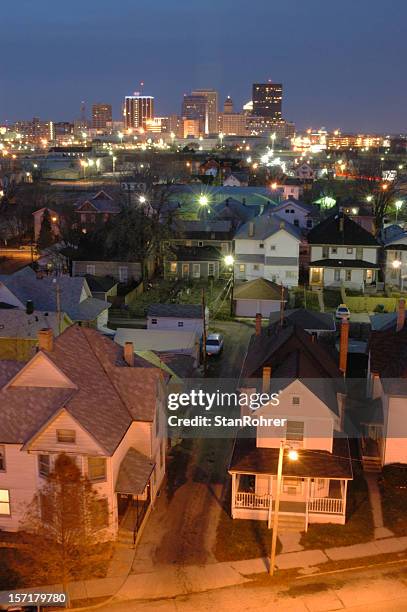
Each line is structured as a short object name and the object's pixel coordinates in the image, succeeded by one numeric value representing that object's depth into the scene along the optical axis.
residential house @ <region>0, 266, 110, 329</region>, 40.53
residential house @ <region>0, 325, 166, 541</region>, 20.67
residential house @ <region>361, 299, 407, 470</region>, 25.17
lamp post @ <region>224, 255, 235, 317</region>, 52.91
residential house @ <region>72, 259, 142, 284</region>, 56.81
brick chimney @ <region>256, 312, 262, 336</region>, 31.45
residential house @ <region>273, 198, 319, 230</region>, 70.31
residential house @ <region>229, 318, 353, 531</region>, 22.31
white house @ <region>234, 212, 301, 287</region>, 53.72
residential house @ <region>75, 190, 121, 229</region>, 75.38
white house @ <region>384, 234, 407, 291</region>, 53.50
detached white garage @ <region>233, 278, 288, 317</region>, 46.75
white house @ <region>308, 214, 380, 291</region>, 54.00
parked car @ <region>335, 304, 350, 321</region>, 44.62
